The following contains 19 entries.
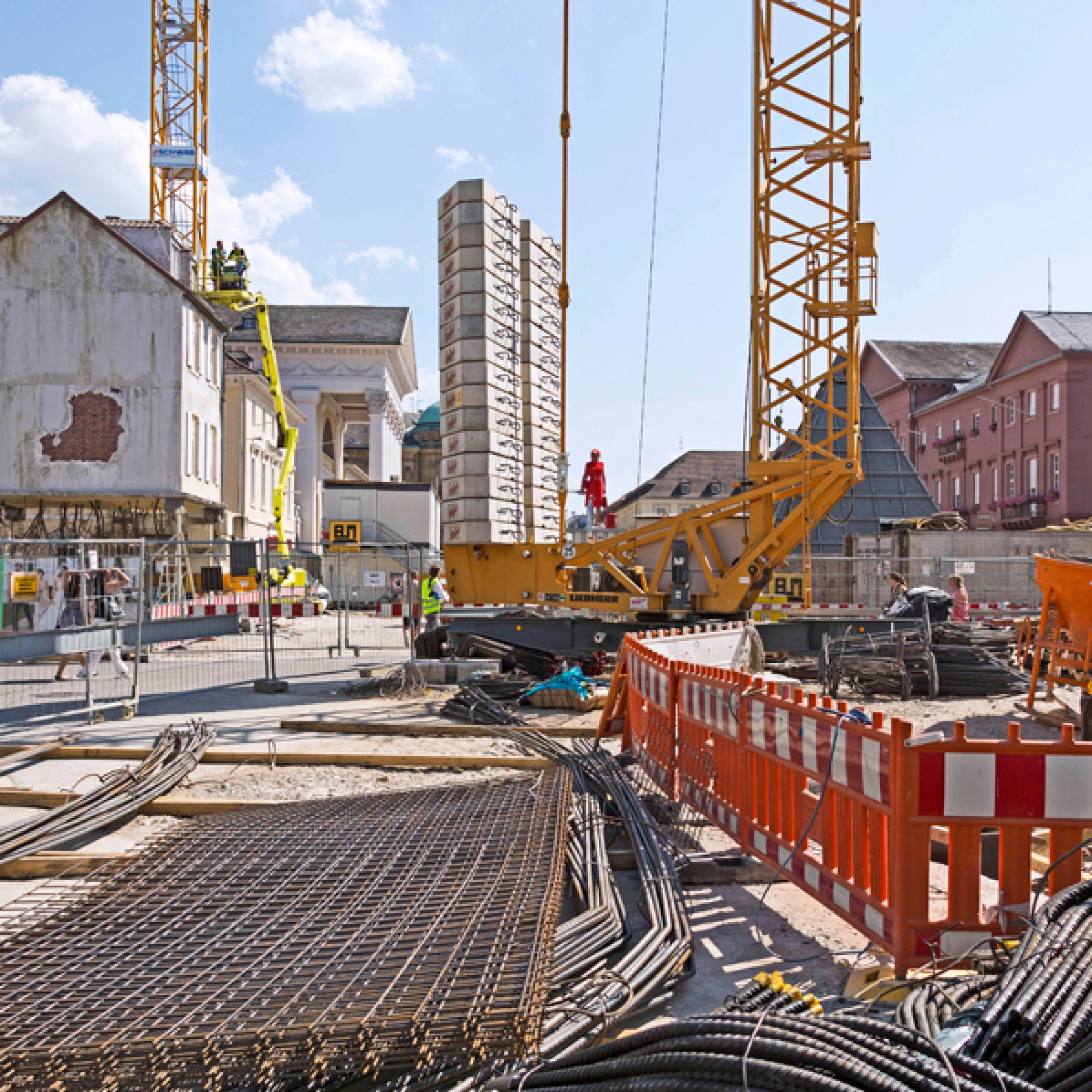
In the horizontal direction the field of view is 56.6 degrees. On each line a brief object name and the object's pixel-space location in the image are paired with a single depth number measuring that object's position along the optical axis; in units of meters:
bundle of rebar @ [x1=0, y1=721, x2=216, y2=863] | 6.05
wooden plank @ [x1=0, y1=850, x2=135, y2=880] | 5.65
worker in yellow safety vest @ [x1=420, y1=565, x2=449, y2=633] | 18.00
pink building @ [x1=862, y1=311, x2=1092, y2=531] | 49.97
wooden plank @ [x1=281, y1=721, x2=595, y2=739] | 9.98
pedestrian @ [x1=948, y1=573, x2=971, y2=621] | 19.23
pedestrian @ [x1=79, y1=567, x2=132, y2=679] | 12.83
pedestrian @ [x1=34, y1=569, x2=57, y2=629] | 12.64
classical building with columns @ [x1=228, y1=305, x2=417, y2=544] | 62.00
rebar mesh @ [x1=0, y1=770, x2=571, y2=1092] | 3.21
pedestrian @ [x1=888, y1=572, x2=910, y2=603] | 16.48
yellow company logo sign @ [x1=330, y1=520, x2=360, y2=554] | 41.16
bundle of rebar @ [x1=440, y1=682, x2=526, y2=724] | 10.85
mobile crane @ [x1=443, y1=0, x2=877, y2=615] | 15.02
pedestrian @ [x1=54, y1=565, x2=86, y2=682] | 12.63
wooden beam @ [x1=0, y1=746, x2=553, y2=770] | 8.31
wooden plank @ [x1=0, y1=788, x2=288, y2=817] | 6.90
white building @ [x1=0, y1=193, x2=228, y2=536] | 32.50
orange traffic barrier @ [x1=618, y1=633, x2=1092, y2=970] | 4.00
